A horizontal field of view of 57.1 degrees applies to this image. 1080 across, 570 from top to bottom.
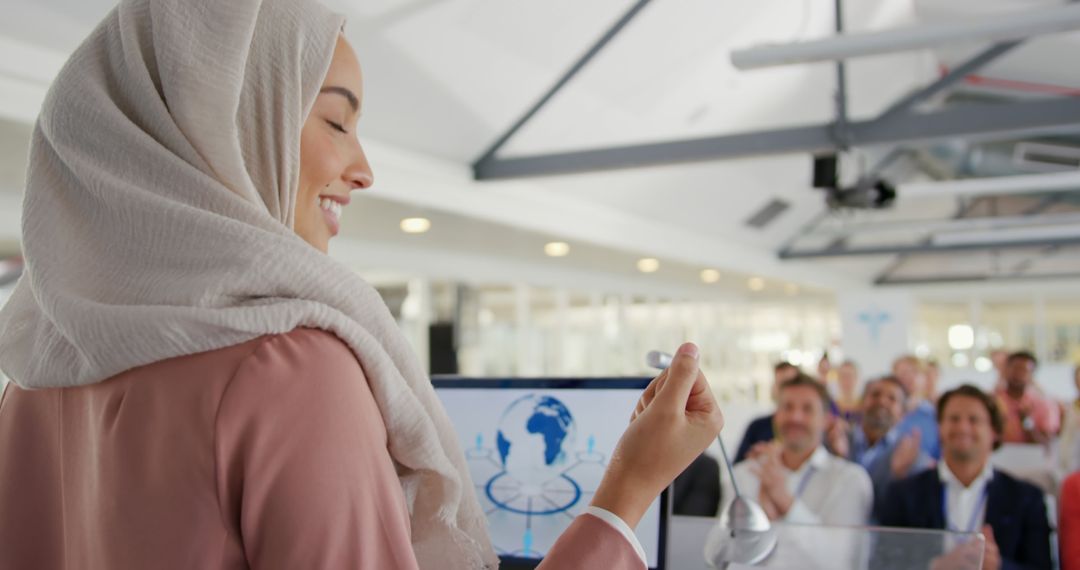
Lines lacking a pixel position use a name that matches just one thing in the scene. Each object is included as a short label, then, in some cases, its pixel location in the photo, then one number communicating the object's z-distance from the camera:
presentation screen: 1.15
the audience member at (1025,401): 6.98
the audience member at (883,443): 4.29
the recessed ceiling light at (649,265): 10.05
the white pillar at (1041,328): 16.22
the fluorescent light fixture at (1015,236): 11.33
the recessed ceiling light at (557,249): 8.48
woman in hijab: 0.65
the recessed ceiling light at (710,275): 11.55
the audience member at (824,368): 8.58
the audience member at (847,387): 7.81
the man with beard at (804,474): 3.57
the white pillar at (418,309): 9.76
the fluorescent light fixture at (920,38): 3.88
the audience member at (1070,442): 5.61
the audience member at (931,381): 8.74
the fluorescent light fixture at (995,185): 8.19
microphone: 1.19
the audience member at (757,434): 5.00
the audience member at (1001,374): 7.37
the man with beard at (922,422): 5.66
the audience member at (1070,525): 3.01
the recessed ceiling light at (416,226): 6.97
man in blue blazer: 3.29
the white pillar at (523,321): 11.10
